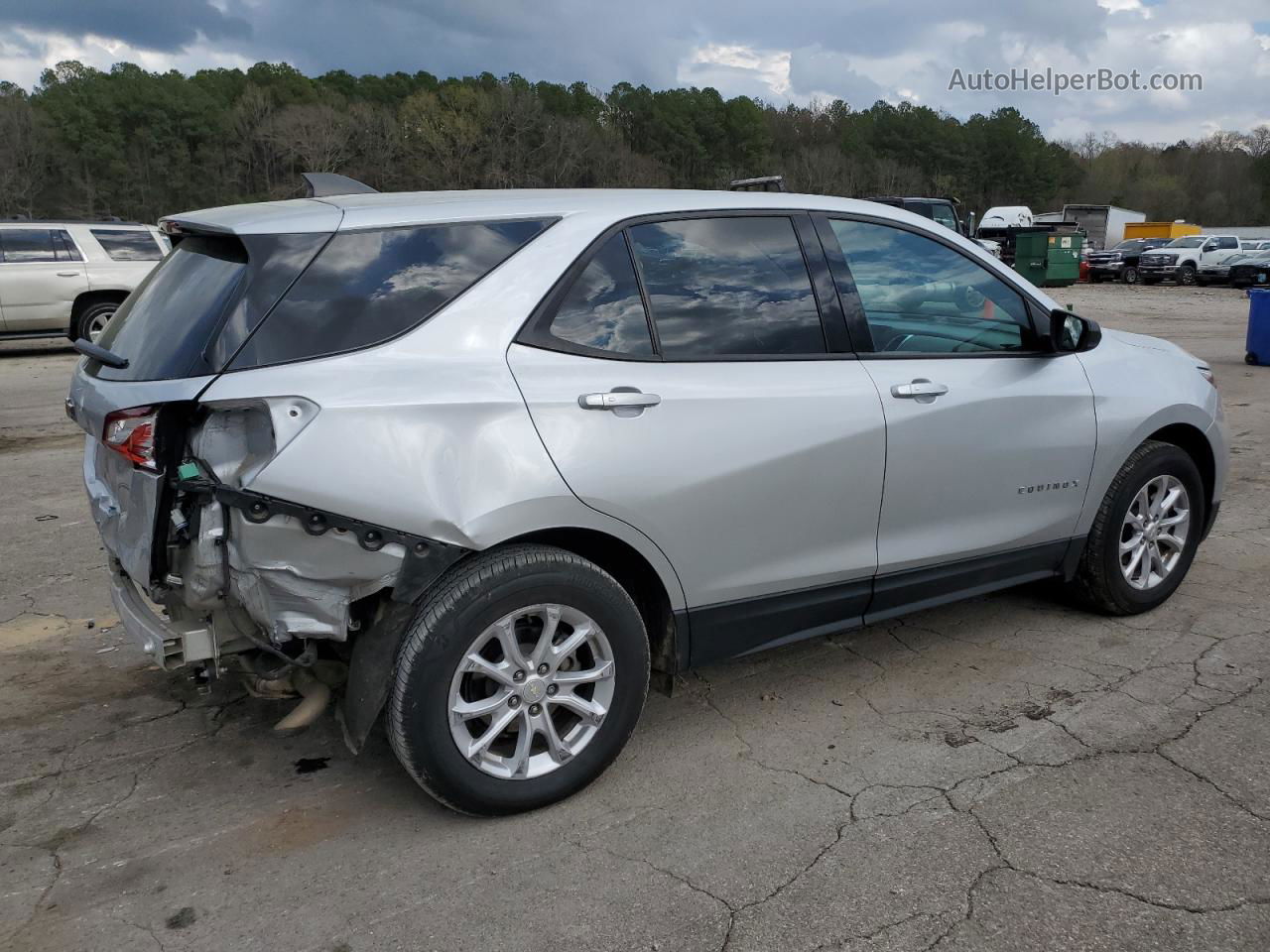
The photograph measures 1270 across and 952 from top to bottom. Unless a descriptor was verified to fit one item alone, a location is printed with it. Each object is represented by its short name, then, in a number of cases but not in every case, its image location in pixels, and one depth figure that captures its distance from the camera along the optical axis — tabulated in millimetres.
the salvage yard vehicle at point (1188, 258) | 34625
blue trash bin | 13617
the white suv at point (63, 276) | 13906
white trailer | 57625
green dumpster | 33856
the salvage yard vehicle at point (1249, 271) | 30812
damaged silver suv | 2699
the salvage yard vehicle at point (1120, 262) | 37500
